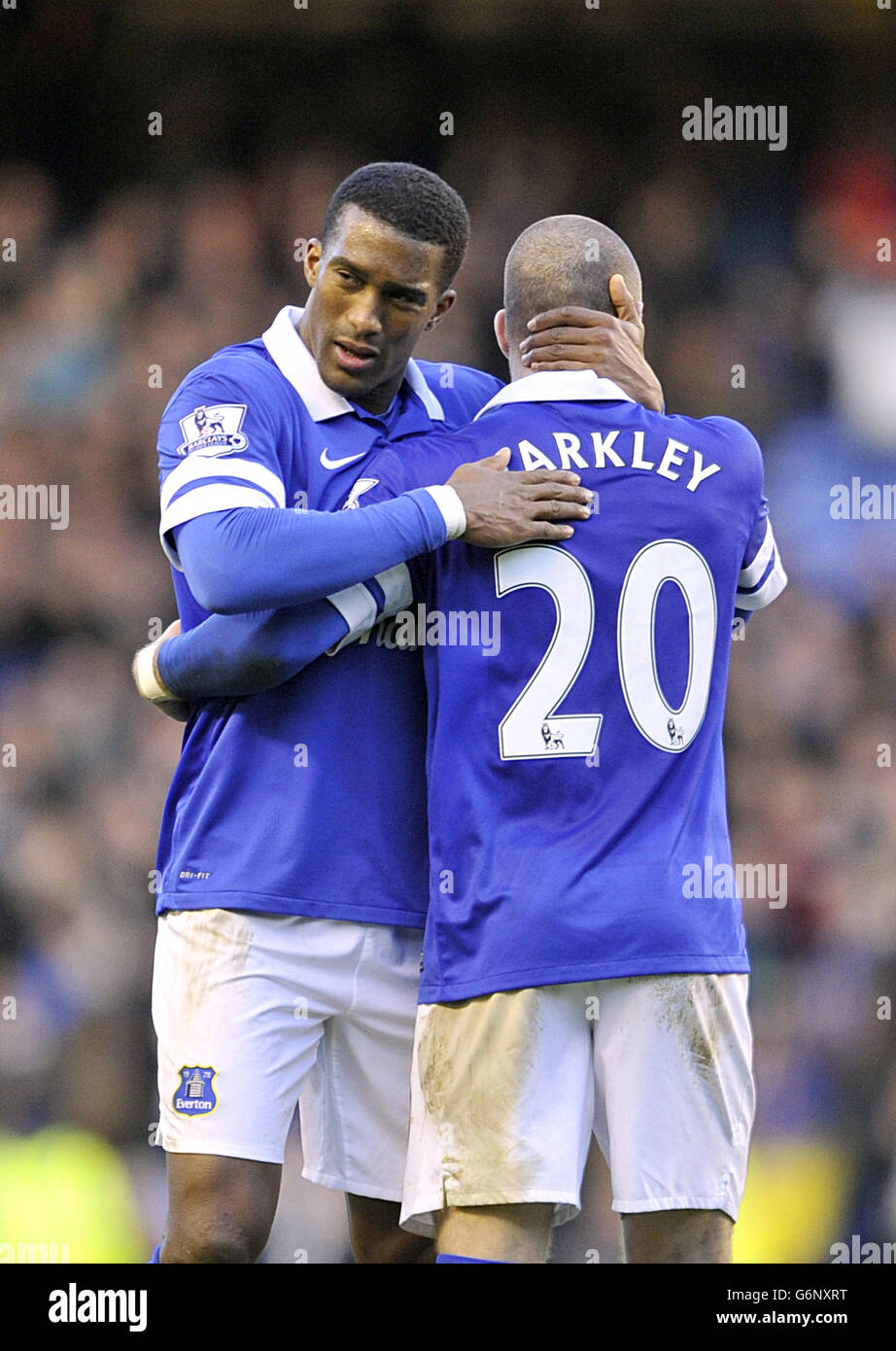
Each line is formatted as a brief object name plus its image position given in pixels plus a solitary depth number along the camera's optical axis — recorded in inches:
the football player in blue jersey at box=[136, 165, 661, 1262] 185.5
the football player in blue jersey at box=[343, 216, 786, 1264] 170.7
